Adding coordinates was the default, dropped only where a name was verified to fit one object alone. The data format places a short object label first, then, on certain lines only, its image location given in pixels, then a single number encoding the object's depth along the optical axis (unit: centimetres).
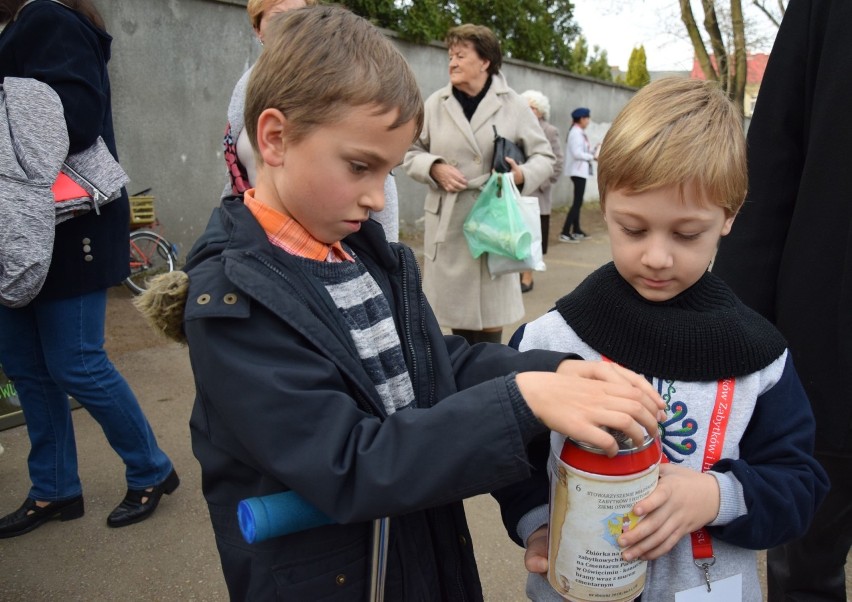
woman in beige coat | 394
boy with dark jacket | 106
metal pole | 125
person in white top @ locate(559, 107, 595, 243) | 1050
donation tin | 107
